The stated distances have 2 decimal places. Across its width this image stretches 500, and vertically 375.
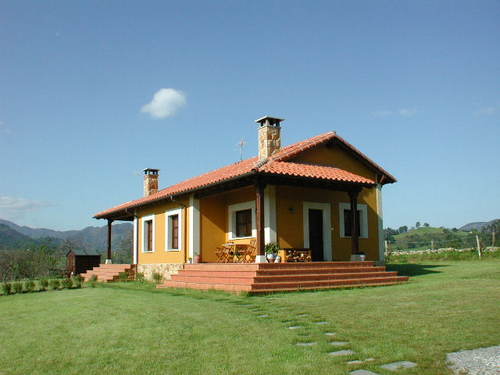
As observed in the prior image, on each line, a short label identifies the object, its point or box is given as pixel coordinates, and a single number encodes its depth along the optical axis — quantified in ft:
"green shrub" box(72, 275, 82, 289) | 57.20
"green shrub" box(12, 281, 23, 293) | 53.93
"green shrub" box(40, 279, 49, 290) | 56.03
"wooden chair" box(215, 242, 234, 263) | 51.93
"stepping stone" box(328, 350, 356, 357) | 17.48
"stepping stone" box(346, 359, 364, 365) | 16.16
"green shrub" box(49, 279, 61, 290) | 55.42
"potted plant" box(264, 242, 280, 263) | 46.90
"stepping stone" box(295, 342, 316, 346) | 19.38
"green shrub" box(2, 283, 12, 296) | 53.26
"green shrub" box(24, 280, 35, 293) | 54.24
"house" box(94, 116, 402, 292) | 49.73
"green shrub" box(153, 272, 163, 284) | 62.03
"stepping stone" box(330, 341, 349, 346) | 19.02
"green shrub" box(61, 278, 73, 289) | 55.52
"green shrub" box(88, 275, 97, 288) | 69.97
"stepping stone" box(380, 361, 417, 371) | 15.47
